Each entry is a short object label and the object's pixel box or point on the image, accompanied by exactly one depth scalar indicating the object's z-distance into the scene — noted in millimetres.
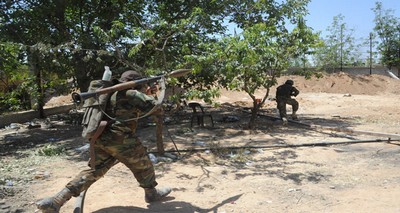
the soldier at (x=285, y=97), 10211
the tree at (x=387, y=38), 24547
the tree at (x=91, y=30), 7043
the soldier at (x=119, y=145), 3570
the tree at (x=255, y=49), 5980
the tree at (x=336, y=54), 25547
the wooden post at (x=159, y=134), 5984
